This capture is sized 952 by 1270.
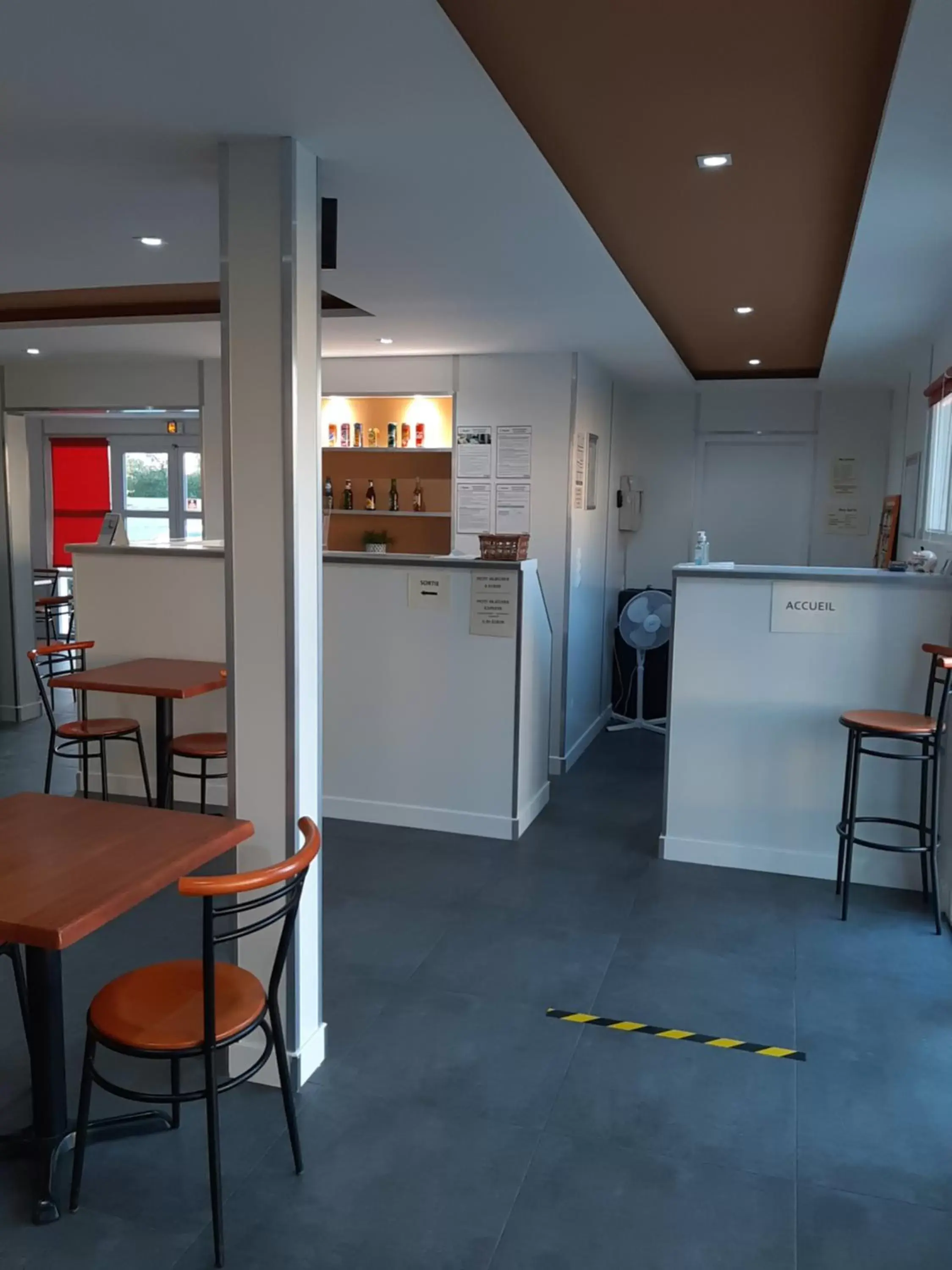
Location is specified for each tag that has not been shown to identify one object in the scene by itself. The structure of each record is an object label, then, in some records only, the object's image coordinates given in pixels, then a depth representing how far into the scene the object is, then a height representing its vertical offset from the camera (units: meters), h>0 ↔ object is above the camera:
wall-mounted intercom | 7.59 +0.15
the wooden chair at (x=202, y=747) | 4.24 -1.02
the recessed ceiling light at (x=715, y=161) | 2.91 +1.08
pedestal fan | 6.86 -0.68
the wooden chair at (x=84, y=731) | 4.53 -1.02
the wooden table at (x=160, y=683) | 4.22 -0.75
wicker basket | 4.54 -0.12
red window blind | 10.98 +0.26
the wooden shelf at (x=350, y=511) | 6.55 +0.04
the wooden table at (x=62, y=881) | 1.87 -0.76
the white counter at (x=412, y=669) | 4.60 -0.72
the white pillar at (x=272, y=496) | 2.48 +0.05
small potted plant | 6.64 -0.15
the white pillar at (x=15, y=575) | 6.84 -0.47
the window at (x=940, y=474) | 4.79 +0.29
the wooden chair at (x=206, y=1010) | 1.97 -1.07
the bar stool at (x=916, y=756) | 3.74 -0.90
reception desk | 4.14 -0.74
